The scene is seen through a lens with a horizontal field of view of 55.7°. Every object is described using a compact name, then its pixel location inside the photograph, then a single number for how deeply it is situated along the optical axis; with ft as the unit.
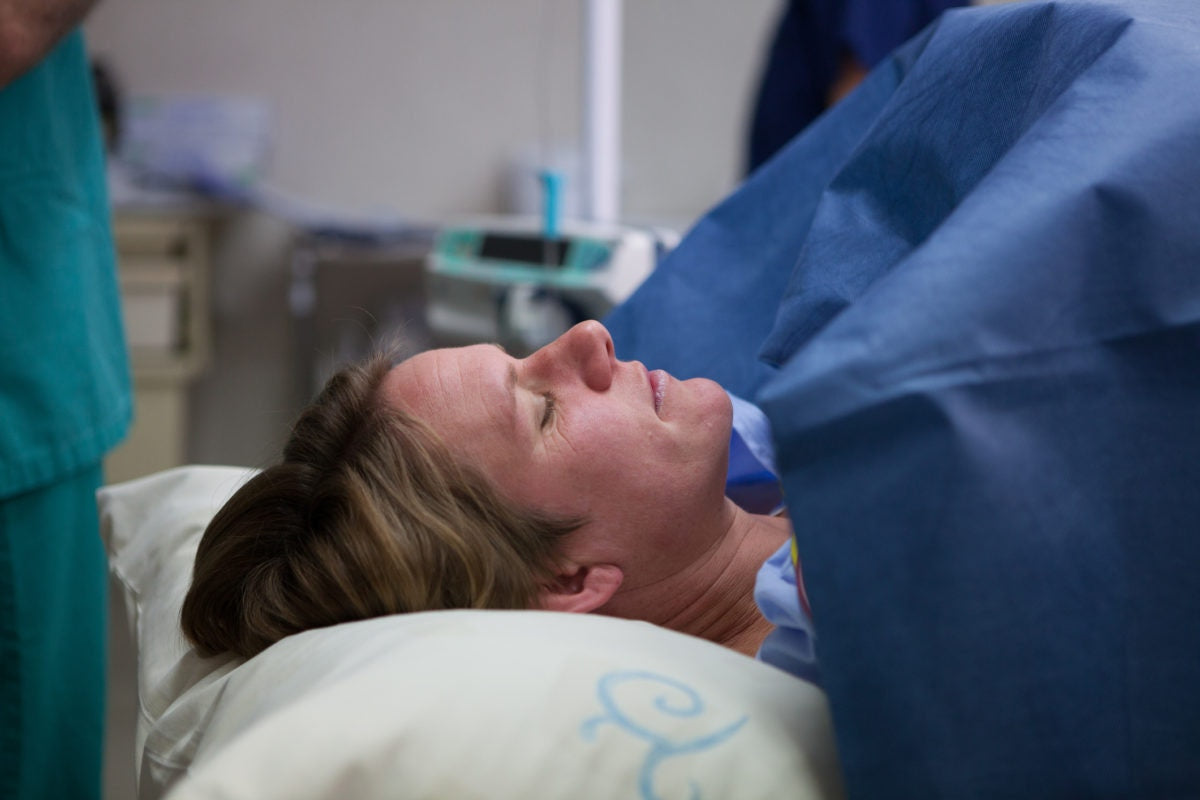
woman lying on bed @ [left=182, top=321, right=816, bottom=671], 2.80
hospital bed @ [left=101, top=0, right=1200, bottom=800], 1.75
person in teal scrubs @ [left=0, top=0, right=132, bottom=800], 3.63
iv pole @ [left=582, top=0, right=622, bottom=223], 6.55
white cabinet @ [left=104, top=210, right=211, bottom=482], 9.66
